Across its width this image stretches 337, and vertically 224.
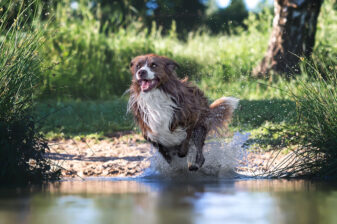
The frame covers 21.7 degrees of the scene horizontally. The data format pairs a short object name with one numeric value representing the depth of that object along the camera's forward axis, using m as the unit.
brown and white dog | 9.28
